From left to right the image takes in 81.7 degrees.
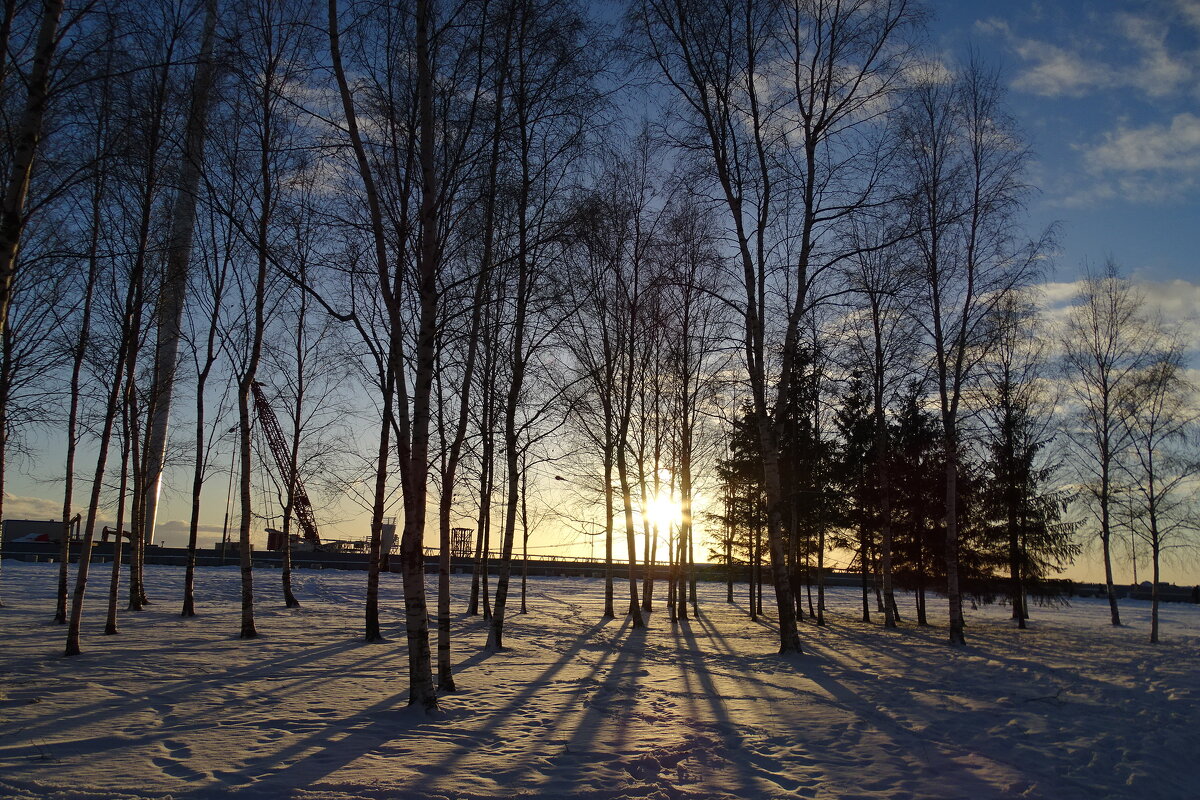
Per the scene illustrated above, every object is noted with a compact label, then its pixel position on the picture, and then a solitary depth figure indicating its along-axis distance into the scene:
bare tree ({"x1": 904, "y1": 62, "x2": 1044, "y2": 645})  18.33
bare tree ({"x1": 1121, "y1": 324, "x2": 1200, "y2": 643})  24.12
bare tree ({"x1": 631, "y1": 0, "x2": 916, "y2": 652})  14.35
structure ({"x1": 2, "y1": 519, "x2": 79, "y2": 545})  42.94
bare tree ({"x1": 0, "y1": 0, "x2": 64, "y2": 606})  6.73
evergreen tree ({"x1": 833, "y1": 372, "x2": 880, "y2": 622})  26.56
